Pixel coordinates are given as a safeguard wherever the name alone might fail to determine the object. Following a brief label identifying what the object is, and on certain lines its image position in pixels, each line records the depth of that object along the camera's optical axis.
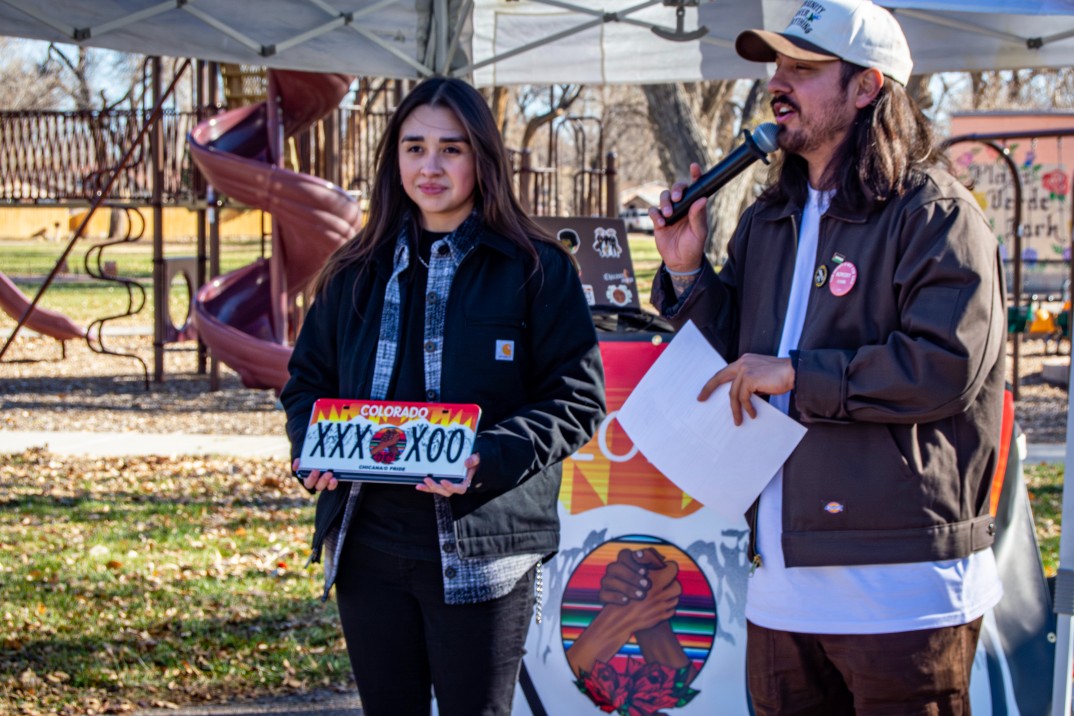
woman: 2.74
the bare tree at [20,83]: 51.62
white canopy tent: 6.12
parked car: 58.17
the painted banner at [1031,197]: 14.47
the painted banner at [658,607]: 3.99
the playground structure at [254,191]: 11.67
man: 2.41
